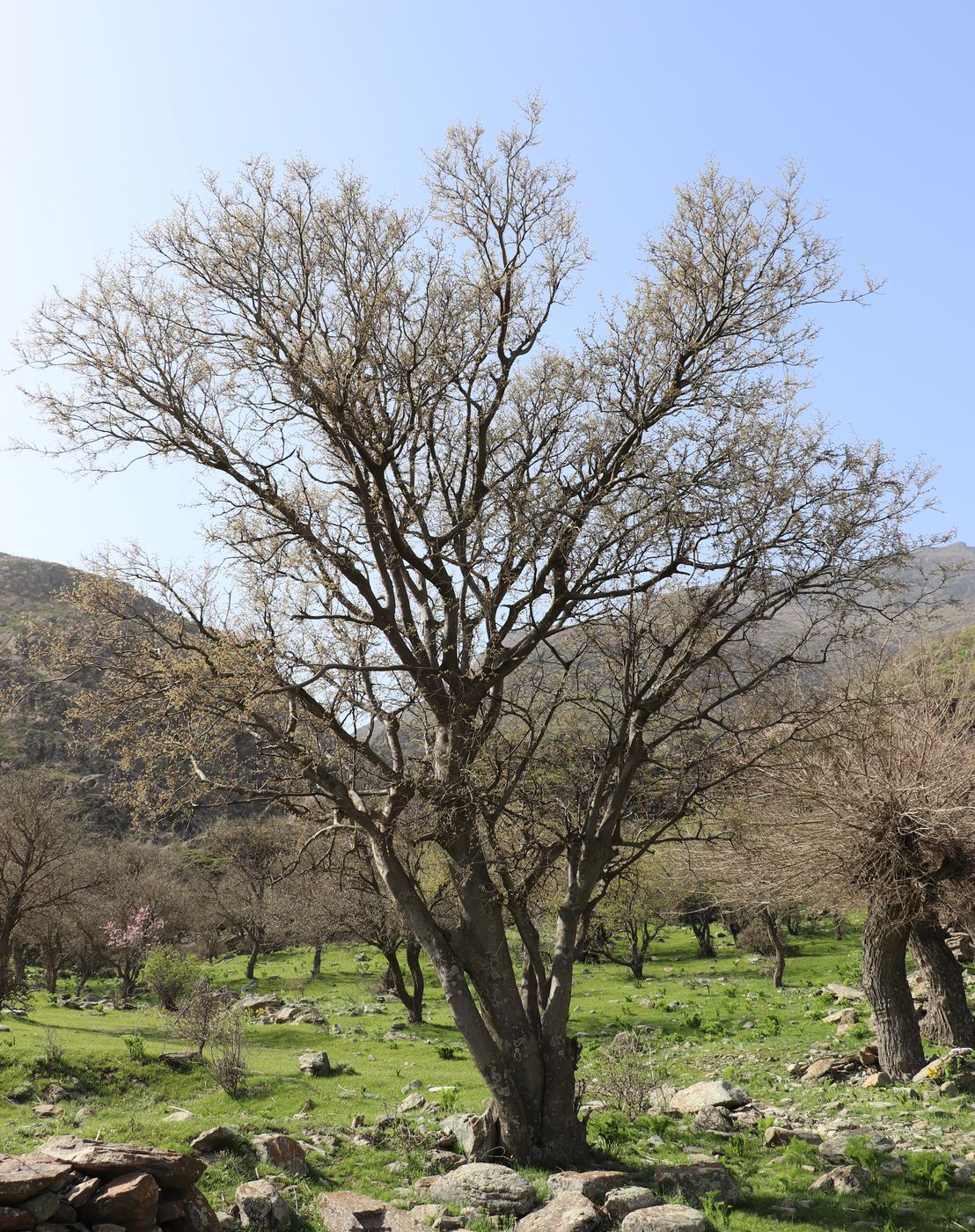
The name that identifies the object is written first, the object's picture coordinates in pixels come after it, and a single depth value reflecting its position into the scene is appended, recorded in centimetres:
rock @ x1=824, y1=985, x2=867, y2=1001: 2469
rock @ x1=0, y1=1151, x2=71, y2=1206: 730
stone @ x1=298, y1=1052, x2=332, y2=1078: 1964
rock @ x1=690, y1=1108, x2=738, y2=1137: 1262
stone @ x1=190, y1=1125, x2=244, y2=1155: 1077
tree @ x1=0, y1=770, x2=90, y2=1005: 2631
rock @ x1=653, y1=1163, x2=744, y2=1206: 944
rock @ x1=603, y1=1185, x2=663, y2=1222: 866
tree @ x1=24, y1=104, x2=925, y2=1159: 1126
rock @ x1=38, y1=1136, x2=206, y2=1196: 804
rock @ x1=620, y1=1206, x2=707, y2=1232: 801
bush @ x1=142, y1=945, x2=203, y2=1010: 2952
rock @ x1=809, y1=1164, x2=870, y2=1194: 945
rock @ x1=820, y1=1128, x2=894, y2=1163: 1080
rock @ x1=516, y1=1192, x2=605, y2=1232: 830
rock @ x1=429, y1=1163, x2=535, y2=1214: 912
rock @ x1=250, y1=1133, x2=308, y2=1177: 1045
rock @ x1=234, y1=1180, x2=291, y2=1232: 852
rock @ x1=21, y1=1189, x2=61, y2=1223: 736
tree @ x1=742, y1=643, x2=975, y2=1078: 1518
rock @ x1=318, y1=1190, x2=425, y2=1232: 837
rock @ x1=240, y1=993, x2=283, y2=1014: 3275
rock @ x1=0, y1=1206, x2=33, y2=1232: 714
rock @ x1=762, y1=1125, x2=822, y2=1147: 1157
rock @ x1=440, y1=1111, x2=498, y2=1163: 1095
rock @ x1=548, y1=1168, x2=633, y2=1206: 916
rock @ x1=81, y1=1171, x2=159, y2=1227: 768
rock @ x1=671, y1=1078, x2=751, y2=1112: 1395
